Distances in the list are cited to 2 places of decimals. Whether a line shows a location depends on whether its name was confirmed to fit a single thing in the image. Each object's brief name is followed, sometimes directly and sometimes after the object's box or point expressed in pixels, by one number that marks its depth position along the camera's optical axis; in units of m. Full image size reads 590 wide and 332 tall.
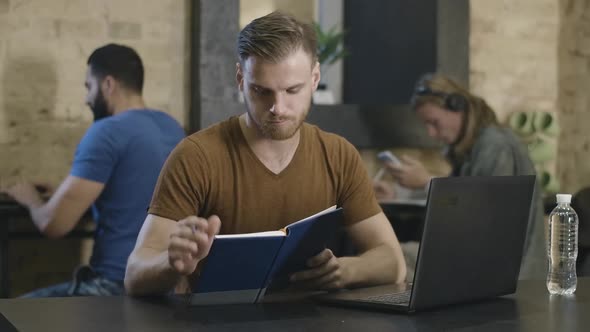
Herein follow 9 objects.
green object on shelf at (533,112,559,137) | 8.87
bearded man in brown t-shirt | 3.87
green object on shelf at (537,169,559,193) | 8.80
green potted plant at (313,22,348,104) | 8.49
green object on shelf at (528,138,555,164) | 8.85
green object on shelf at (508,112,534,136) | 8.90
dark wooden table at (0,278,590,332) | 2.99
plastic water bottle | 3.81
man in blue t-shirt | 5.92
